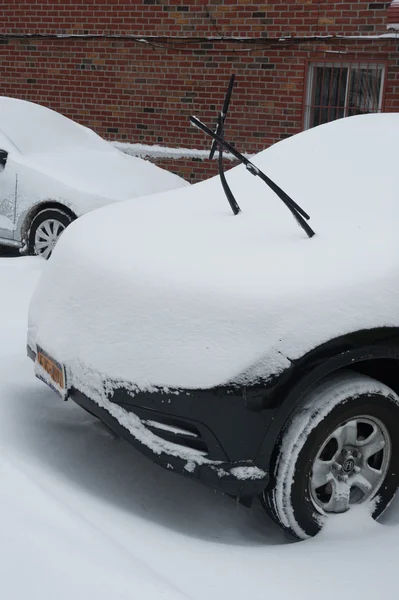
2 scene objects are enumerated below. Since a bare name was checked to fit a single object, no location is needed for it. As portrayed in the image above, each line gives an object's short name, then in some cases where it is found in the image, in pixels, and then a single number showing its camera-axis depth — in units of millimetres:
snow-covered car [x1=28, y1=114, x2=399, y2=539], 2379
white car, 6410
